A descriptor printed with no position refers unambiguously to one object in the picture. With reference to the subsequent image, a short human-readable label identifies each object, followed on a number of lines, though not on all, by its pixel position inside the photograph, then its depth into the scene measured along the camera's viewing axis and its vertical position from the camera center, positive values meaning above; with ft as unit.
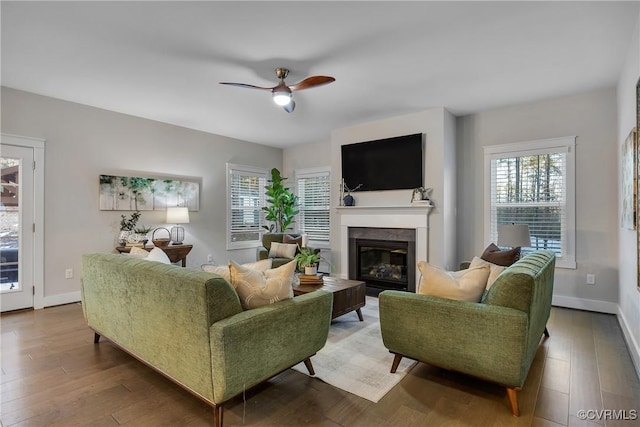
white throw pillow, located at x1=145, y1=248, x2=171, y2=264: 9.01 -1.25
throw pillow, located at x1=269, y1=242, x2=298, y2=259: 17.26 -2.07
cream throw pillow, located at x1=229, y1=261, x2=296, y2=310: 6.49 -1.51
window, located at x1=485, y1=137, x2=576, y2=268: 13.32 +0.87
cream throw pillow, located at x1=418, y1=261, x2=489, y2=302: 7.13 -1.61
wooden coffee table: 10.68 -2.79
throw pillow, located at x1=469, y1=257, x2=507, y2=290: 7.93 -1.49
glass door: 12.52 -0.59
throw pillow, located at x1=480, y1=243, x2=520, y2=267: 10.52 -1.50
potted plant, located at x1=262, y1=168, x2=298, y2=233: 20.76 +0.50
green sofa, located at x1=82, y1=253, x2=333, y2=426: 5.60 -2.28
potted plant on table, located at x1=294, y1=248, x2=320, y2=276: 11.54 -1.83
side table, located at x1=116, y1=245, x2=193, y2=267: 14.51 -1.81
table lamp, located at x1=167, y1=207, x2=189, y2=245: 16.19 -0.31
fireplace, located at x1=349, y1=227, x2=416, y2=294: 15.60 -2.37
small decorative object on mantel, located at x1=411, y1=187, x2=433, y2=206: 14.97 +0.73
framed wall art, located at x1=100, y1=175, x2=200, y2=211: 14.84 +0.92
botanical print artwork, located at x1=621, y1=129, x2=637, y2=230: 8.68 +0.83
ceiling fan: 9.82 +3.99
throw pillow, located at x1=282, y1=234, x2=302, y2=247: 18.06 -1.60
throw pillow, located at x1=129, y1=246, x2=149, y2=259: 9.47 -1.24
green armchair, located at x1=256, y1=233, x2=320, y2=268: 18.17 -1.65
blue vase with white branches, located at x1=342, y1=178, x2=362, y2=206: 17.48 +0.74
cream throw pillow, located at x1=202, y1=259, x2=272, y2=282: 6.80 -1.28
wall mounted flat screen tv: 15.44 +2.44
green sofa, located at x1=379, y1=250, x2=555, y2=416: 6.22 -2.43
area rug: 7.35 -3.93
